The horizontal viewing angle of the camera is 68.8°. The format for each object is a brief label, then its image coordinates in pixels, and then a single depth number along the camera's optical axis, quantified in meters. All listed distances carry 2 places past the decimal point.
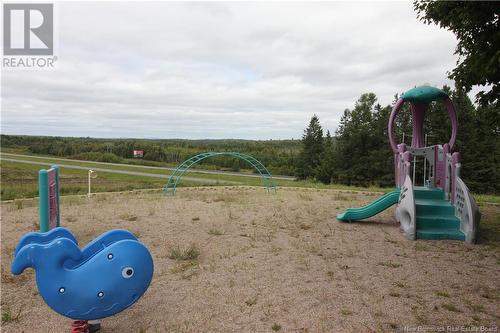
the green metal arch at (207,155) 12.87
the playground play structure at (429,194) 6.82
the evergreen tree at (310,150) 42.03
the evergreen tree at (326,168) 38.03
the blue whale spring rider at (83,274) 2.95
